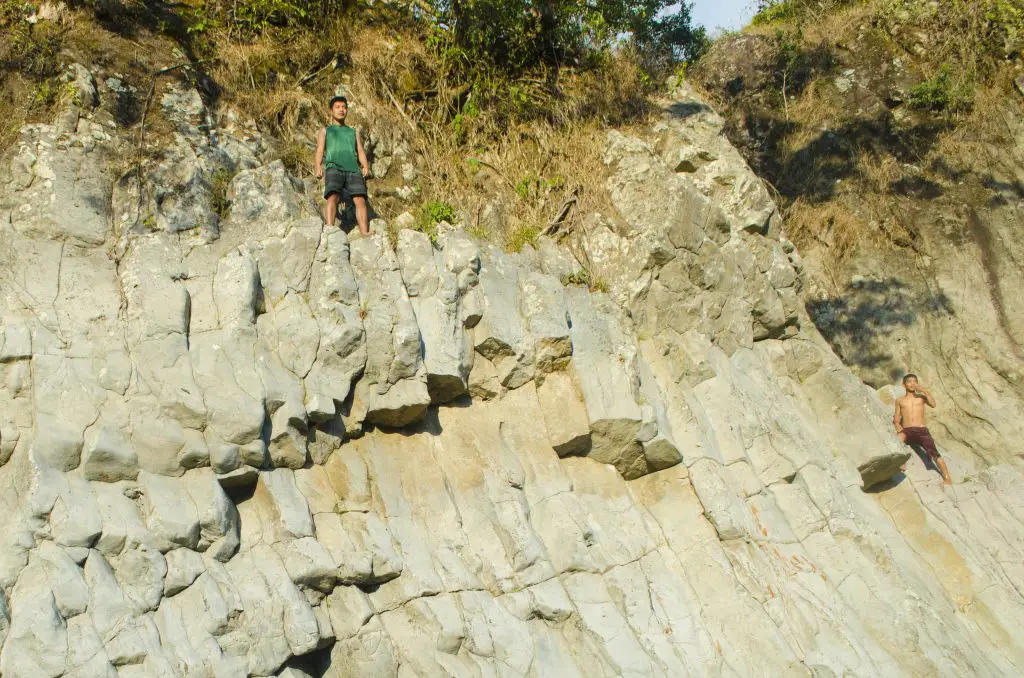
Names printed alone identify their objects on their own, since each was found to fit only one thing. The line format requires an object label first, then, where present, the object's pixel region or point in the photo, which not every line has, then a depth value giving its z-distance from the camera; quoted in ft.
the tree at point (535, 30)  32.45
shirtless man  32.94
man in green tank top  25.08
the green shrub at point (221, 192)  23.48
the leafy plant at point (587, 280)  27.61
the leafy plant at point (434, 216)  26.50
